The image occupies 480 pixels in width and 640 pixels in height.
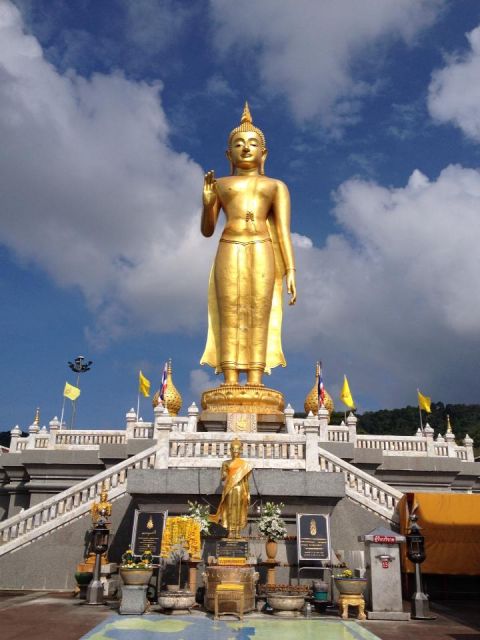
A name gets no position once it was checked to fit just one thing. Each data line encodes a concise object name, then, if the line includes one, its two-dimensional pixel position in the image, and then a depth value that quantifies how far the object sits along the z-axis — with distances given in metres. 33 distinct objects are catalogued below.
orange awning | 13.02
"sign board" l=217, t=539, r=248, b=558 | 11.25
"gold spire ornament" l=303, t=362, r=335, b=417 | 26.36
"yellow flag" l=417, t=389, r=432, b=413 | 27.03
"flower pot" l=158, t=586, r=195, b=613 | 10.12
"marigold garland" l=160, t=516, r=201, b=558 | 11.62
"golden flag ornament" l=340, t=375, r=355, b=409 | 27.47
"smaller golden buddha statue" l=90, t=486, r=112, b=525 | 11.57
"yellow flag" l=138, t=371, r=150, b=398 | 28.65
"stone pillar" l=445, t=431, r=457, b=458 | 21.19
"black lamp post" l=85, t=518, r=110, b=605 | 10.95
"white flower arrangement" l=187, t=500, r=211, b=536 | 11.98
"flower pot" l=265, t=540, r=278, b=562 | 11.91
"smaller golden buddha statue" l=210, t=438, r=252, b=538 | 12.11
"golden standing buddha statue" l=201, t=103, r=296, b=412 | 22.62
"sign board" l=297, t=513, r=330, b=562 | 12.10
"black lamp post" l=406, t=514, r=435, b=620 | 10.43
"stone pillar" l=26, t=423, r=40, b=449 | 21.41
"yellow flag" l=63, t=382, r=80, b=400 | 28.66
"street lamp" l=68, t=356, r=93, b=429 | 34.28
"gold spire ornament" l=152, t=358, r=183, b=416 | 26.27
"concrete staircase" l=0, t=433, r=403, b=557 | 14.05
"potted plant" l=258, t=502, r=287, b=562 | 11.94
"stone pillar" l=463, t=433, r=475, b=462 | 22.43
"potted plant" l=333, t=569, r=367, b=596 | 10.33
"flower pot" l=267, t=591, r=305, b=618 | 10.13
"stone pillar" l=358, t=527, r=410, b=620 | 10.52
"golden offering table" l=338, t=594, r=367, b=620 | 10.24
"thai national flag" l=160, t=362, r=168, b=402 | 26.22
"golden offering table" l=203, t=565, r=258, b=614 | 10.24
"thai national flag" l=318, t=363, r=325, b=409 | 25.34
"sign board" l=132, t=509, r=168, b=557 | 12.13
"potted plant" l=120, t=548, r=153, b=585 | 10.39
